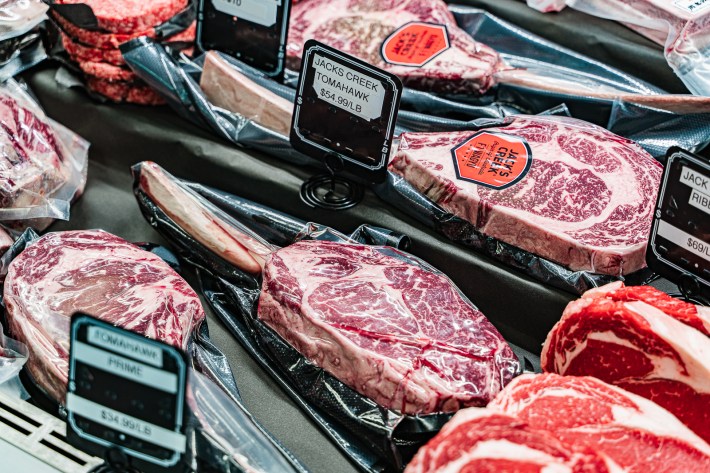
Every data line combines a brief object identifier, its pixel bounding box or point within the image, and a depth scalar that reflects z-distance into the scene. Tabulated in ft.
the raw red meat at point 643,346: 5.68
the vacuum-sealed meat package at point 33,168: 8.13
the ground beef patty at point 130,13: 8.93
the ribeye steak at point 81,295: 6.40
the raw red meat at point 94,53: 9.12
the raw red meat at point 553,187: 7.10
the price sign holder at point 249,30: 8.59
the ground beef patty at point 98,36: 9.00
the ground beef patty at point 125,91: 9.30
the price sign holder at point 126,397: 5.08
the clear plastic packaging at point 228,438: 5.52
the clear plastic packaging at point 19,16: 8.98
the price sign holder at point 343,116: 7.28
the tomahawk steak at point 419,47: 8.97
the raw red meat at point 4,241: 7.52
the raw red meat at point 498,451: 4.66
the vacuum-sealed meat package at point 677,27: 8.70
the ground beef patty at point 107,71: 9.11
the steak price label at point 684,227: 6.22
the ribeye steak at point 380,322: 6.12
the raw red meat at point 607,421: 5.02
